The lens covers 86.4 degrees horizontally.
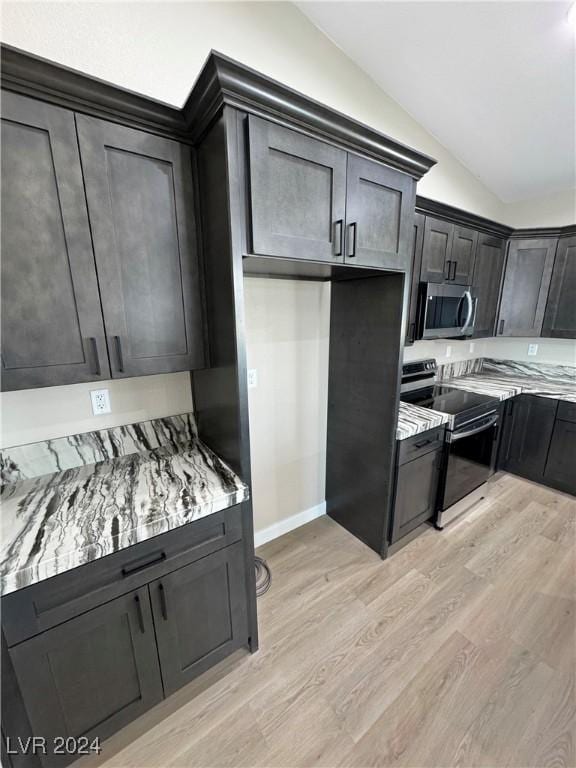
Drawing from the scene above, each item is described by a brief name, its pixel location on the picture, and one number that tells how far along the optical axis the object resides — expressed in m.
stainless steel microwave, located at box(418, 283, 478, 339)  2.25
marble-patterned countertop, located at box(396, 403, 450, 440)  1.93
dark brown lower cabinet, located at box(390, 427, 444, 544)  2.00
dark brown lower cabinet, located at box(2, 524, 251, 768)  0.98
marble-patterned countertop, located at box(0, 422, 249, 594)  0.96
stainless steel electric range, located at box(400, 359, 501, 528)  2.23
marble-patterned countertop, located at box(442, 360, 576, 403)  2.76
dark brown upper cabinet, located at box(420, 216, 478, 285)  2.25
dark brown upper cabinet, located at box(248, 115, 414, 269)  1.15
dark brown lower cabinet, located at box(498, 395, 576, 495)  2.70
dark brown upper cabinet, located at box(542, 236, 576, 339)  2.75
